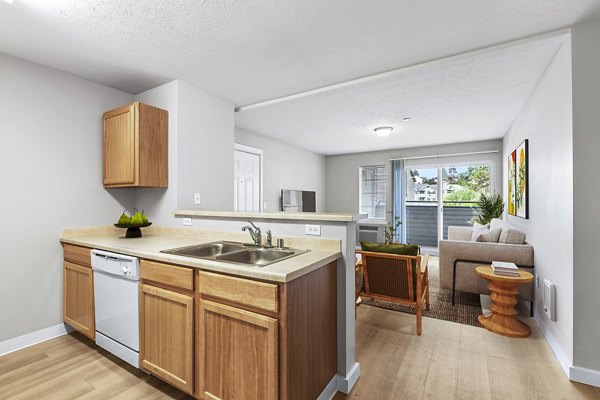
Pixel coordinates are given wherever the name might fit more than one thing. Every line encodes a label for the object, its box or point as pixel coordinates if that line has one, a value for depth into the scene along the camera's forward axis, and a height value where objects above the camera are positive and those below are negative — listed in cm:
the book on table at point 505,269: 262 -65
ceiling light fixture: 447 +107
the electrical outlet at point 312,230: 192 -21
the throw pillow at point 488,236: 338 -45
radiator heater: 224 -81
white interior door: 459 +30
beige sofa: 303 -66
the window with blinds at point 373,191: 675 +18
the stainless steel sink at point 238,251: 190 -38
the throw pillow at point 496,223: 387 -35
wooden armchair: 251 -73
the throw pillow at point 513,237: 324 -44
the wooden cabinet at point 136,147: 257 +48
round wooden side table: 254 -98
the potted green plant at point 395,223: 633 -55
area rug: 295 -122
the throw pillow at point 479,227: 429 -44
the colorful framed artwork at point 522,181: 321 +21
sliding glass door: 581 +1
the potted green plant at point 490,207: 500 -16
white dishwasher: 189 -73
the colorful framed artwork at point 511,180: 392 +27
